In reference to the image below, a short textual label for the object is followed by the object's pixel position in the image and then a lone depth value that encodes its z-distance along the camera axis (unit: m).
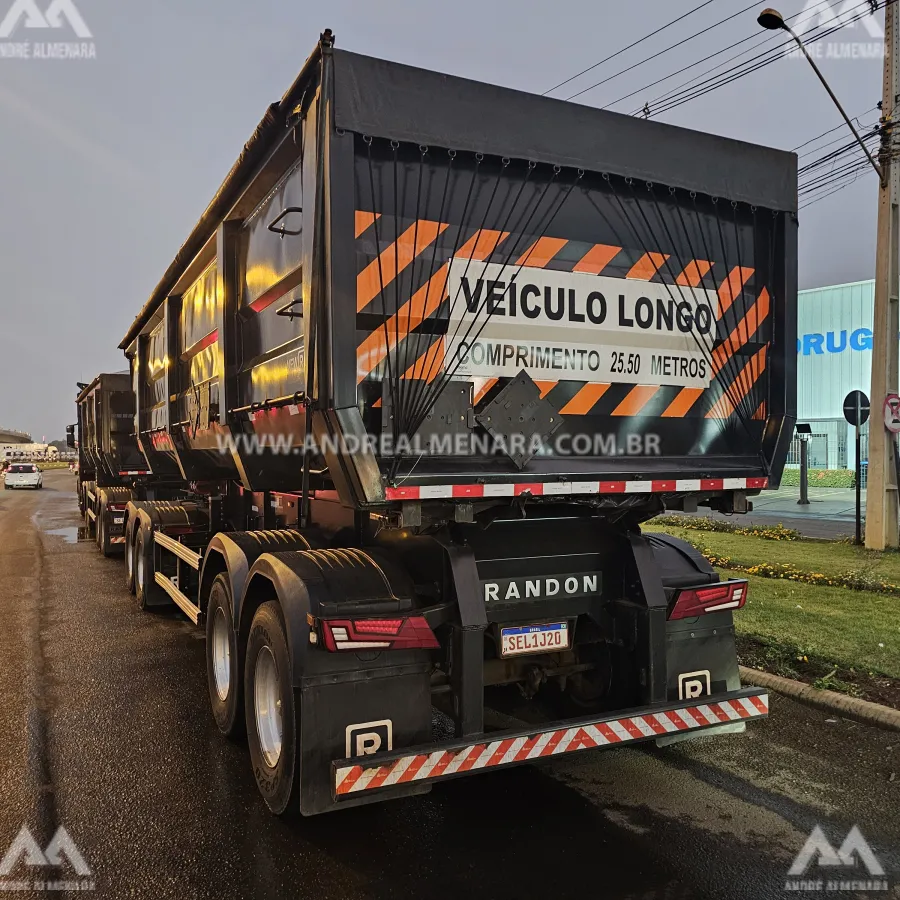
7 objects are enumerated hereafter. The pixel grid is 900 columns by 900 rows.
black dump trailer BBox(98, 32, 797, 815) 3.24
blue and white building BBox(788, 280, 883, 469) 27.78
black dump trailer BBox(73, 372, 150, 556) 12.37
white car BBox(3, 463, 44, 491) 37.81
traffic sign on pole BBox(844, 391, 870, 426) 10.89
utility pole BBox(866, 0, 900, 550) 10.92
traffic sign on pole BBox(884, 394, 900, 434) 9.74
